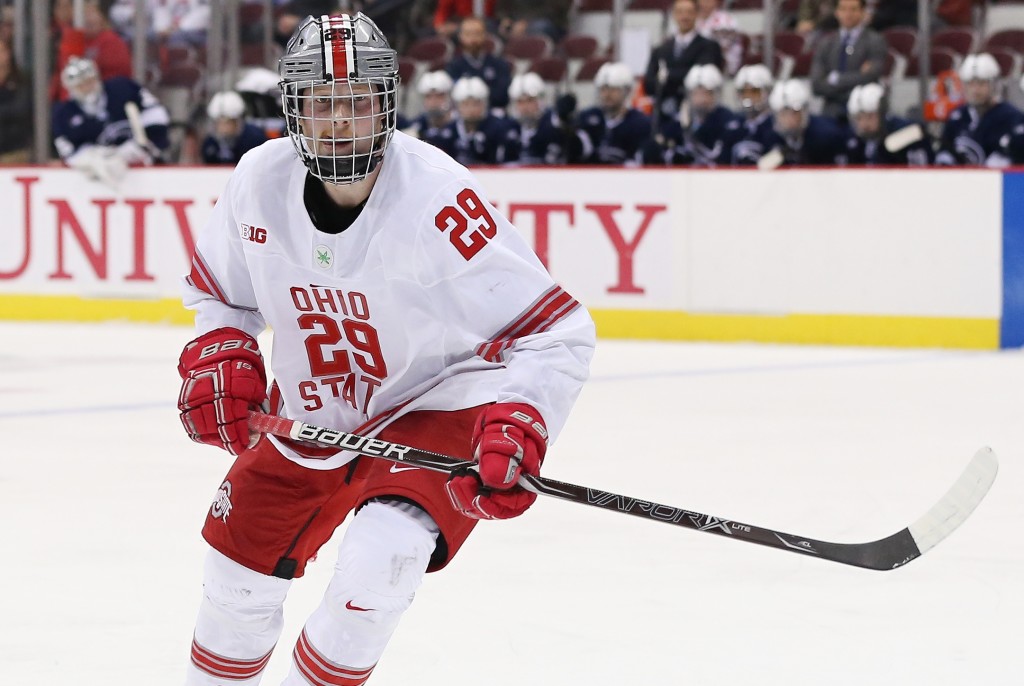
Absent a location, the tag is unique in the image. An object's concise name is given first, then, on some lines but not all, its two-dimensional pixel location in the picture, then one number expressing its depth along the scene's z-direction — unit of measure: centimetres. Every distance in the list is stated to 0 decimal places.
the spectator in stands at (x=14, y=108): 2023
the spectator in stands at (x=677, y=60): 1861
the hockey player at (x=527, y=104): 1914
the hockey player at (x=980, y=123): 1694
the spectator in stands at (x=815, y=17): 1931
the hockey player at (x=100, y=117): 1953
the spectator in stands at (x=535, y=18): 2186
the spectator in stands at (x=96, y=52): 2089
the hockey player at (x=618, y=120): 1872
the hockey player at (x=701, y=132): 1827
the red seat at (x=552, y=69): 2119
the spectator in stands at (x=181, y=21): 2345
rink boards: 1537
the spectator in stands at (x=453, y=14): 2202
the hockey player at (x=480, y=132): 1891
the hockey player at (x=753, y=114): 1809
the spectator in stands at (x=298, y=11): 2247
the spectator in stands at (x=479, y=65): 1978
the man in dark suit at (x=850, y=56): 1805
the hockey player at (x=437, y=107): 1934
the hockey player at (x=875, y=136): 1716
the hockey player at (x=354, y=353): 439
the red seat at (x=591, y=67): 2111
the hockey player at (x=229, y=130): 1948
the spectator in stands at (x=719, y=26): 1922
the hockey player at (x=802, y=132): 1753
